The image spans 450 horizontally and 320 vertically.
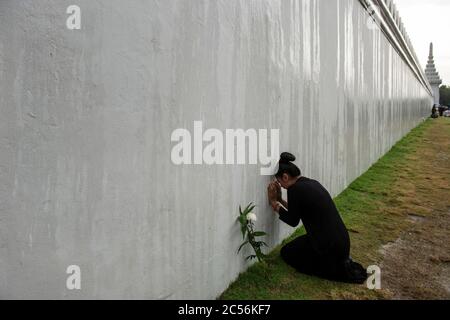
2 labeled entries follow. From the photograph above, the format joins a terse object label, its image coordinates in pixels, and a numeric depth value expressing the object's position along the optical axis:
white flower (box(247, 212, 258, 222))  3.15
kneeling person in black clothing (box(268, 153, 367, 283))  3.42
